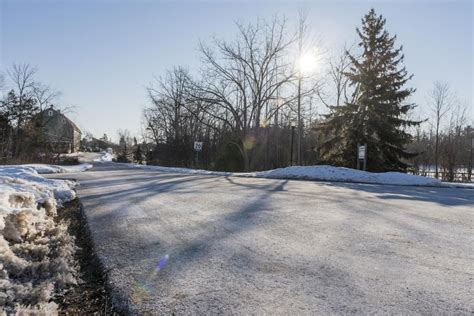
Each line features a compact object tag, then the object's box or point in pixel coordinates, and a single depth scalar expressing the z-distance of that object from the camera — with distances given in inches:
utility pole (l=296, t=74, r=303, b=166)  1196.4
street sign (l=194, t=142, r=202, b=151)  1103.7
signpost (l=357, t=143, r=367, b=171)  759.7
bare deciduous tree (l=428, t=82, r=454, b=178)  1683.2
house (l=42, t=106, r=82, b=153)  2300.9
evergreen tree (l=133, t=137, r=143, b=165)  2286.4
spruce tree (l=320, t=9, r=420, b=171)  903.7
